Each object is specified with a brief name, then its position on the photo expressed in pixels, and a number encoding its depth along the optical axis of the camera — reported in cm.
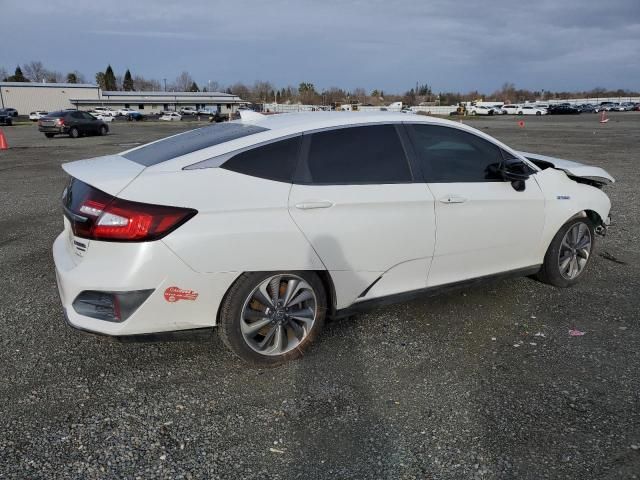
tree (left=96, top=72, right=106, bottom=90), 13631
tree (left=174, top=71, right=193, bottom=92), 15938
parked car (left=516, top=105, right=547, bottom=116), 7444
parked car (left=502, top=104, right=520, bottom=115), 7784
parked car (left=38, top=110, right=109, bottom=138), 2753
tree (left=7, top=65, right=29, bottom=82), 12544
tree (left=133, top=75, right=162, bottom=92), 15634
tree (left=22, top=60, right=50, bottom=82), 13312
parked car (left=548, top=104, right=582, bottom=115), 7375
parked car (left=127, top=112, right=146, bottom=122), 7114
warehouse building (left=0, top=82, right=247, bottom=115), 9238
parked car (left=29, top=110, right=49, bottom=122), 6090
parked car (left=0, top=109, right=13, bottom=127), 4734
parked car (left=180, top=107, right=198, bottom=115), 8073
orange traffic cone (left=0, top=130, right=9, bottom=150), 2086
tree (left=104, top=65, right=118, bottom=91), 13325
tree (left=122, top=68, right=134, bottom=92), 14675
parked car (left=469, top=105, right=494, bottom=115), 7769
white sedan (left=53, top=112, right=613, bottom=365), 308
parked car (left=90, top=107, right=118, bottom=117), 7062
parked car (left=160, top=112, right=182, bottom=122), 6859
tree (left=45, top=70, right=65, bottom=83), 13500
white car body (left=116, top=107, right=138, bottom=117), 7488
